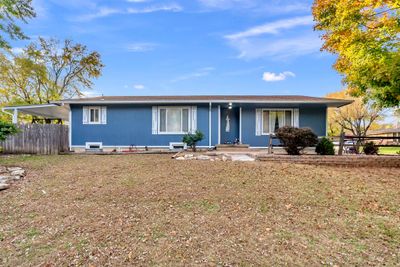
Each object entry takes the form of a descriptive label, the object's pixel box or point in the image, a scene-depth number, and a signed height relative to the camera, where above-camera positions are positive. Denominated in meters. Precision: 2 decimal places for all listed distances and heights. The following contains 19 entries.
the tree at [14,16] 11.75 +5.72
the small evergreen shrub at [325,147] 10.76 -0.46
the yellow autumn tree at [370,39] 7.95 +3.19
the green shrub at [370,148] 11.61 -0.54
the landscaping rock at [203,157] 9.56 -0.81
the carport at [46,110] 14.37 +1.62
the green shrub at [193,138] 12.61 -0.10
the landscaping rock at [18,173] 7.37 -1.10
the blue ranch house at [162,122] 14.12 +0.78
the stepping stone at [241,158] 9.41 -0.84
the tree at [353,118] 28.58 +2.18
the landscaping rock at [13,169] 7.99 -1.07
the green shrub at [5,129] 9.02 +0.24
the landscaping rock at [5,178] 6.59 -1.14
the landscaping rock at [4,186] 6.05 -1.22
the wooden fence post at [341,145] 10.58 -0.36
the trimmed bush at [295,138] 9.77 -0.07
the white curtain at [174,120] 14.21 +0.90
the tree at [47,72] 24.47 +6.63
